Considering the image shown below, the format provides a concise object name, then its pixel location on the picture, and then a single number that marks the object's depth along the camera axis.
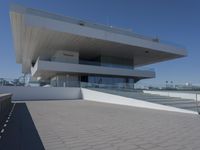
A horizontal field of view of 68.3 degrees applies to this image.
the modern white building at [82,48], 16.21
